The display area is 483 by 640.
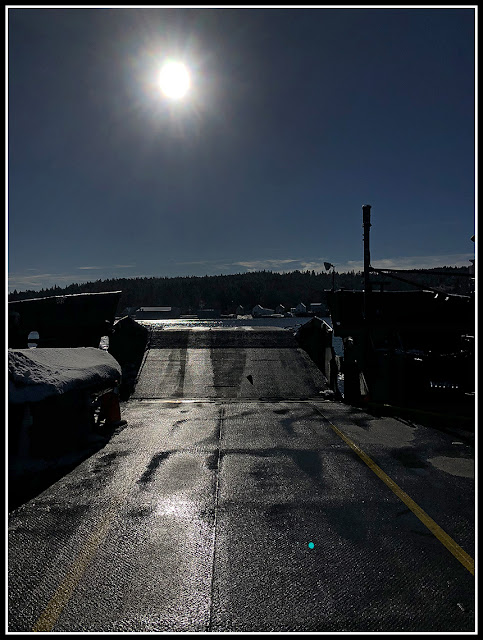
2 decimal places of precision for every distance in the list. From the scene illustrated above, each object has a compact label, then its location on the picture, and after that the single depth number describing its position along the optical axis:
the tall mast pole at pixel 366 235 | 16.55
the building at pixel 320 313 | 193.34
